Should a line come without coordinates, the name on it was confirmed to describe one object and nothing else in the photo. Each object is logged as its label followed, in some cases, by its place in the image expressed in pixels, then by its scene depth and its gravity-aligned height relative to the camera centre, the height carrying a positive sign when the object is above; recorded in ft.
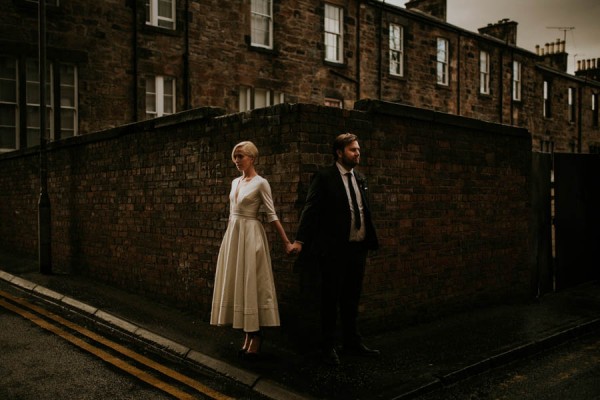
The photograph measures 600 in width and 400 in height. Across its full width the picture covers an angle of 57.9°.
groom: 17.54 -1.26
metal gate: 30.71 -1.45
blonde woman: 17.37 -2.32
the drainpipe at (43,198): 35.24 -0.40
